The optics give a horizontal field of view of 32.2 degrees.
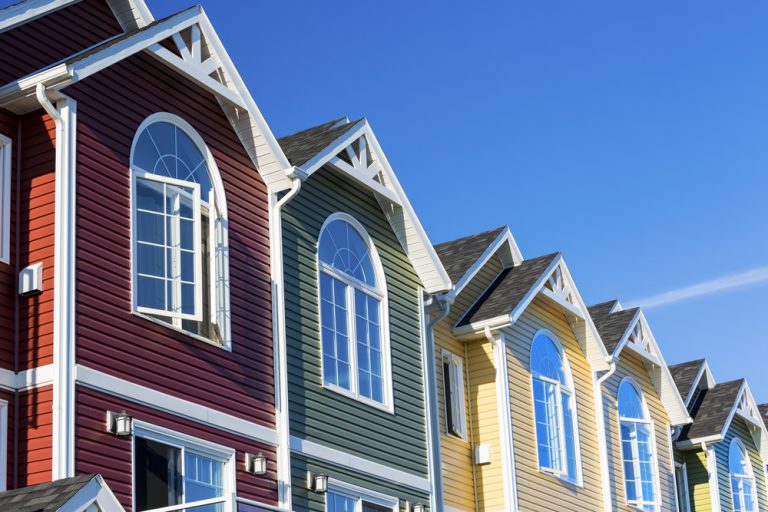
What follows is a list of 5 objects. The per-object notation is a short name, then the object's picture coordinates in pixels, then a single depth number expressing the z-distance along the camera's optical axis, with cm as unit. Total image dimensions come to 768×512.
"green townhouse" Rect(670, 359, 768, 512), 3097
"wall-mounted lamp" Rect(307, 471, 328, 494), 1727
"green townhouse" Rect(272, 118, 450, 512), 1761
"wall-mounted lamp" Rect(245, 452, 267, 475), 1602
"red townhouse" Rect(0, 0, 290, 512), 1373
